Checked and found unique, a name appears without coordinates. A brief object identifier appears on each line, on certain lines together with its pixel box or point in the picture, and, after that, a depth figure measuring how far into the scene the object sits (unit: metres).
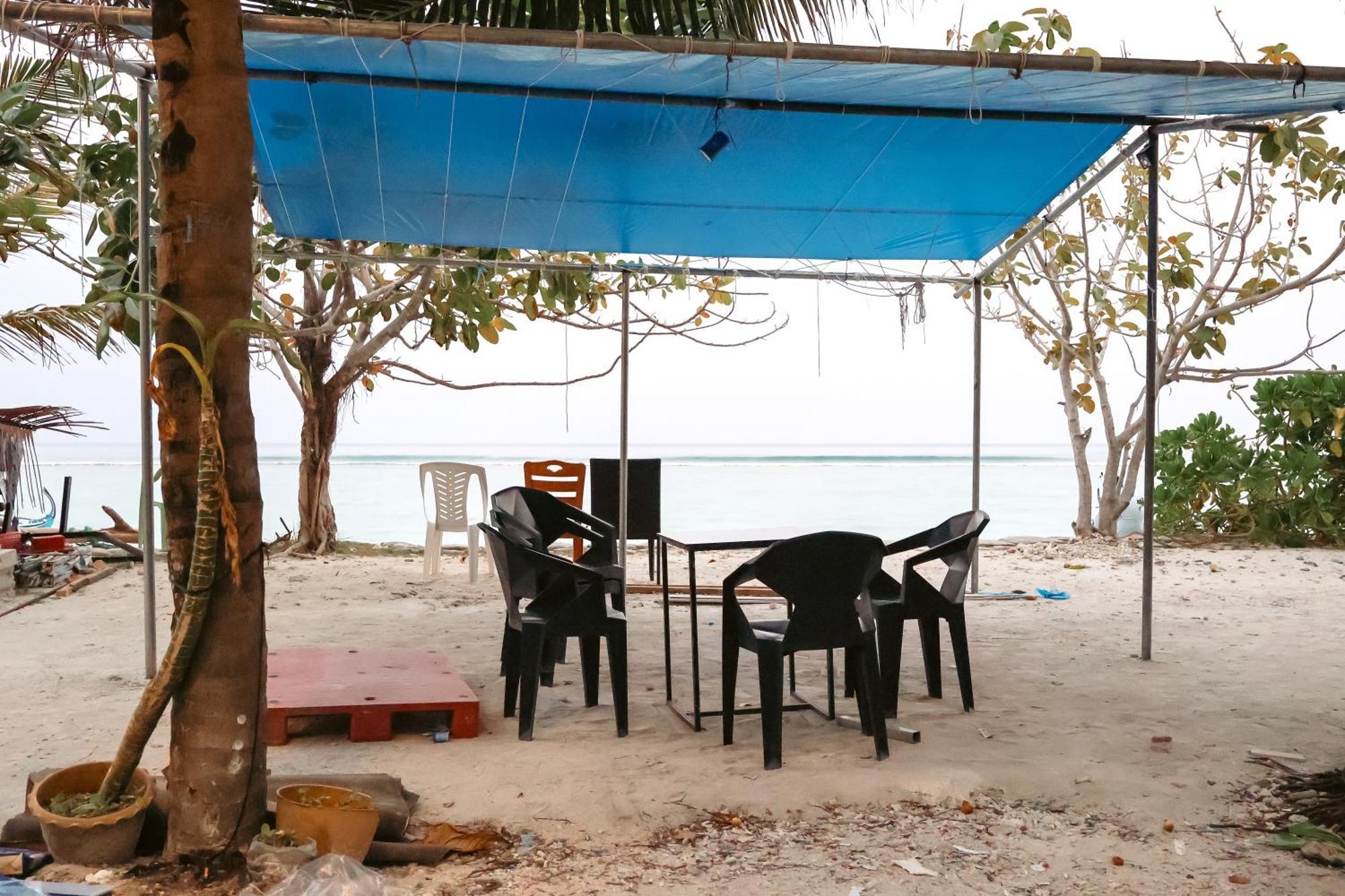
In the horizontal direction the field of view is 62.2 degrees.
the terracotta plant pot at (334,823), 2.73
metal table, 4.19
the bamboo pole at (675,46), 3.44
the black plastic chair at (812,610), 3.68
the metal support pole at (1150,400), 5.29
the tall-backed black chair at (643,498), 8.34
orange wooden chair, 8.56
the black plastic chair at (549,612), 4.00
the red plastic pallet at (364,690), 3.98
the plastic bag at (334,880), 2.55
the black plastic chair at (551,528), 4.70
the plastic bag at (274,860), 2.63
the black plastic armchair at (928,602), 4.41
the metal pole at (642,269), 6.66
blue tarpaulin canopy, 4.17
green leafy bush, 9.93
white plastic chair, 8.30
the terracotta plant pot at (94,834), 2.72
